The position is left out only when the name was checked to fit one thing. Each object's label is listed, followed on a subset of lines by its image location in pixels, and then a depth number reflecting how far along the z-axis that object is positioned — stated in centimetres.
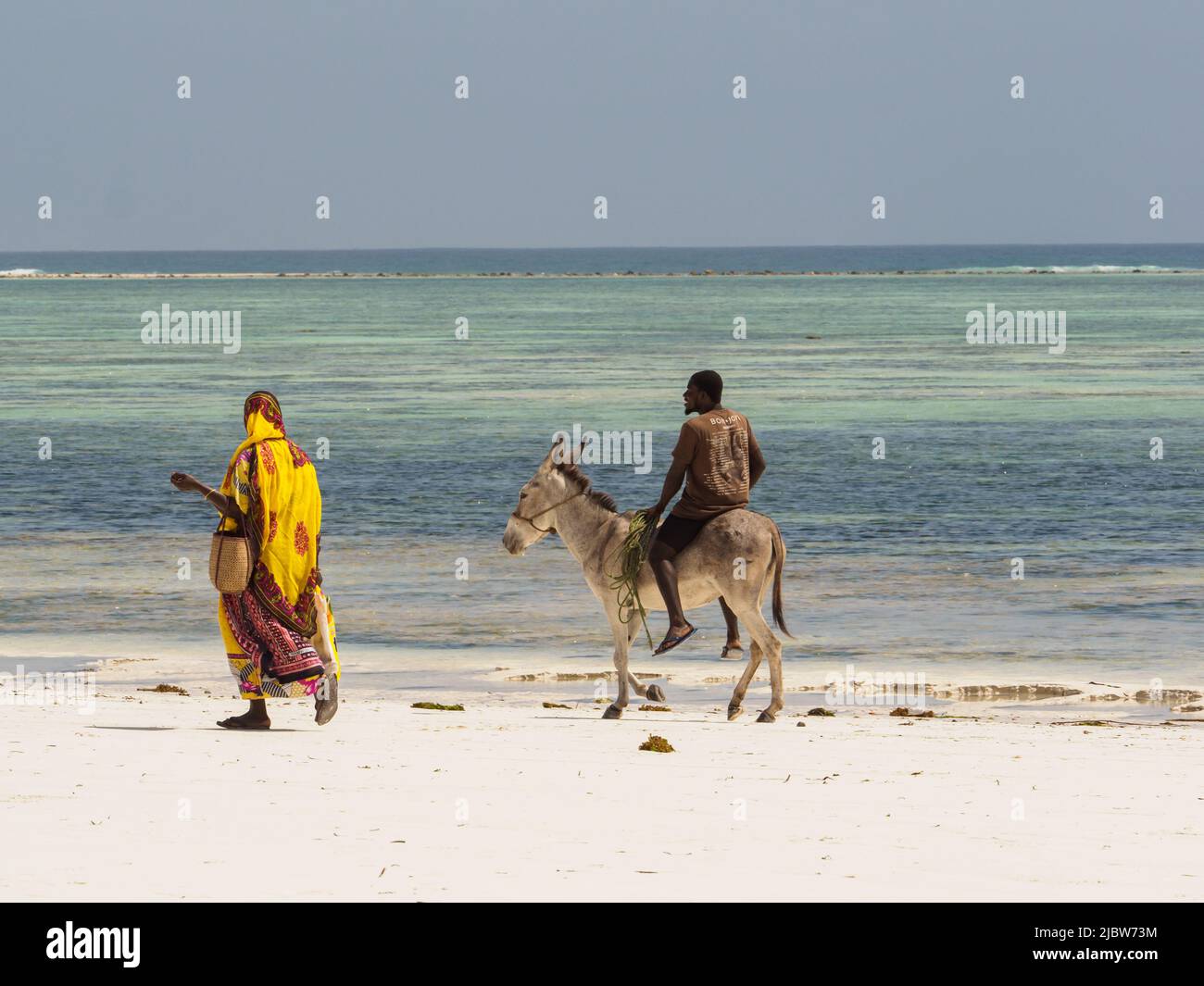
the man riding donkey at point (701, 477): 1147
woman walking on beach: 1036
